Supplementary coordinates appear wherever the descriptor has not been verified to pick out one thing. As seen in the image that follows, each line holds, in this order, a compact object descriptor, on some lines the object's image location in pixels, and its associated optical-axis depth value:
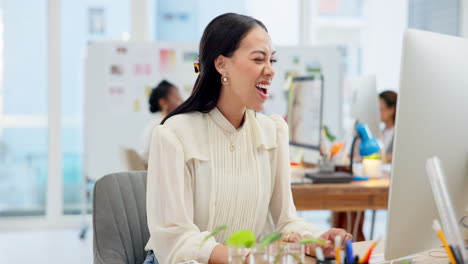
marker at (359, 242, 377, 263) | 0.94
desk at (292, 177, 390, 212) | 2.59
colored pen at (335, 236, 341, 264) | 0.95
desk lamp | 2.81
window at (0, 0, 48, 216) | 4.85
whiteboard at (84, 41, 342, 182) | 4.42
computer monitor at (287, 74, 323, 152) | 2.85
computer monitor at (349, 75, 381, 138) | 3.45
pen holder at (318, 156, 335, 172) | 2.79
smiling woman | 1.40
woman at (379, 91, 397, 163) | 4.19
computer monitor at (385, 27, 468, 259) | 0.94
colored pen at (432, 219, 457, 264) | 0.90
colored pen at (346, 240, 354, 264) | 0.96
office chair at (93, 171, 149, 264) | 1.50
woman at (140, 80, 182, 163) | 4.24
